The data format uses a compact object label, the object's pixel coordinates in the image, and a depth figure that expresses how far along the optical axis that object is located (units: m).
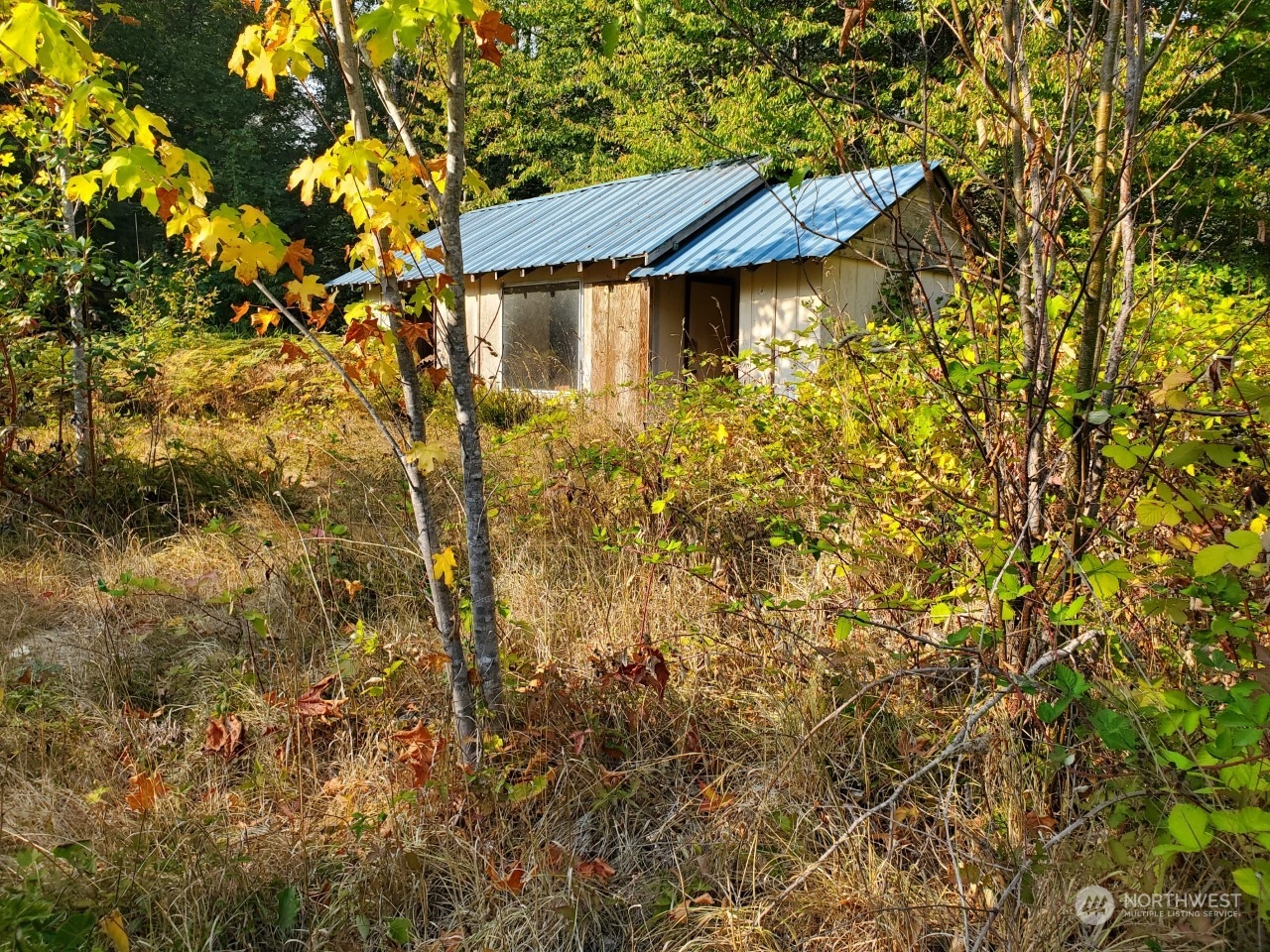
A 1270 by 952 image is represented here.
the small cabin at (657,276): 9.28
